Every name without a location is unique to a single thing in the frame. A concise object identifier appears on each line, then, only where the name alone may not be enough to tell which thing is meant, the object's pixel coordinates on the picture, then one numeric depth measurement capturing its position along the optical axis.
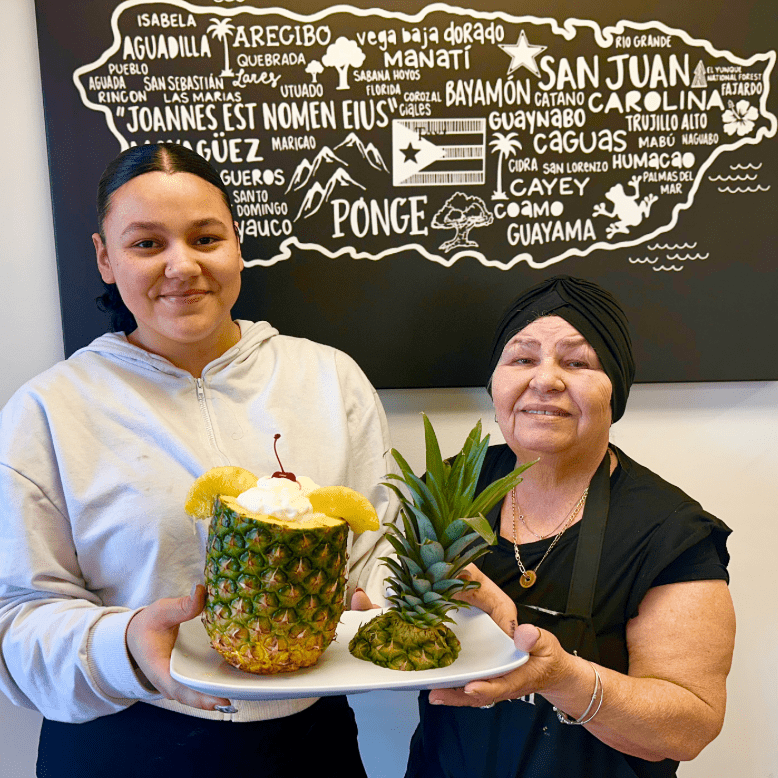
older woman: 1.29
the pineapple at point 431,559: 1.17
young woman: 1.28
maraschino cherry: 1.14
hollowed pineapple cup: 1.06
